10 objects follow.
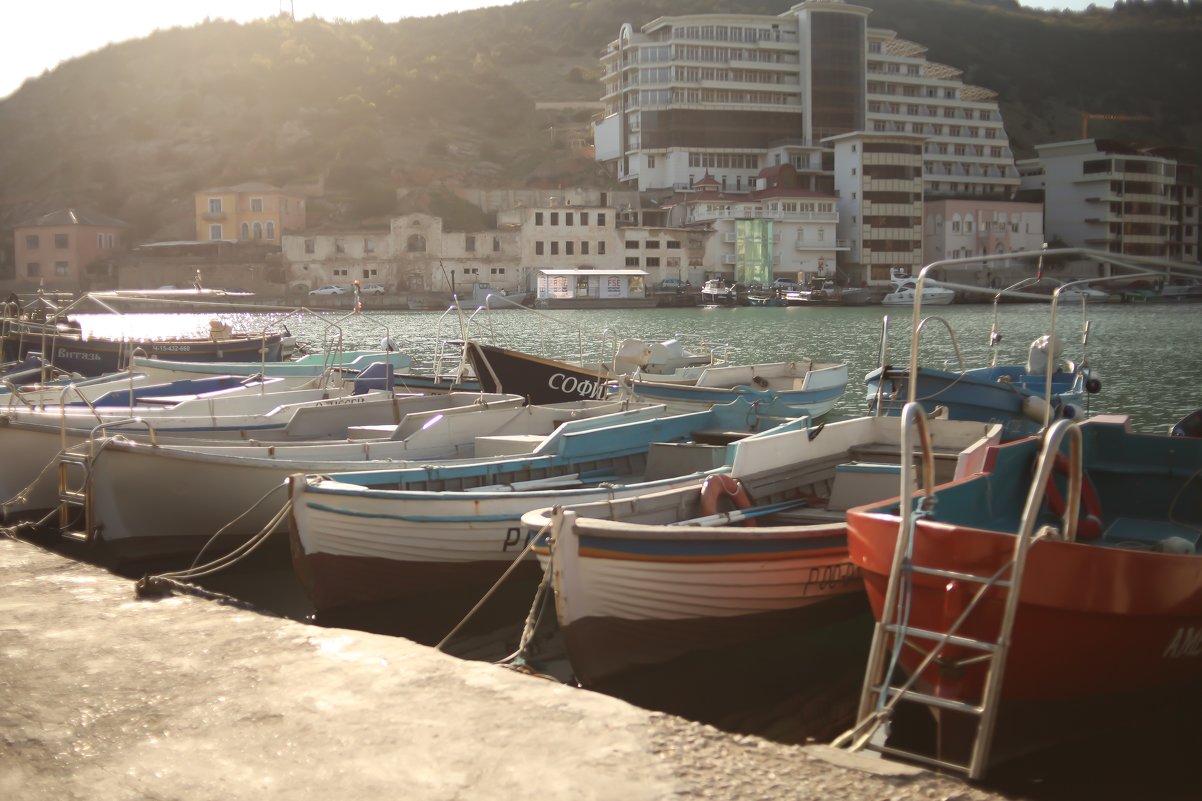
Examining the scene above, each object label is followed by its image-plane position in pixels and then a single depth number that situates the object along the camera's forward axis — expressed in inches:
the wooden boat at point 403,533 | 375.6
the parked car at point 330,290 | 3221.5
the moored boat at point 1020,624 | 236.5
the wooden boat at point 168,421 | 526.3
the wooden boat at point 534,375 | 757.3
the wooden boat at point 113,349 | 1026.7
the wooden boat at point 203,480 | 453.1
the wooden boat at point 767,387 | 703.1
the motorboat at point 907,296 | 3102.9
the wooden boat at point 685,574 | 311.6
